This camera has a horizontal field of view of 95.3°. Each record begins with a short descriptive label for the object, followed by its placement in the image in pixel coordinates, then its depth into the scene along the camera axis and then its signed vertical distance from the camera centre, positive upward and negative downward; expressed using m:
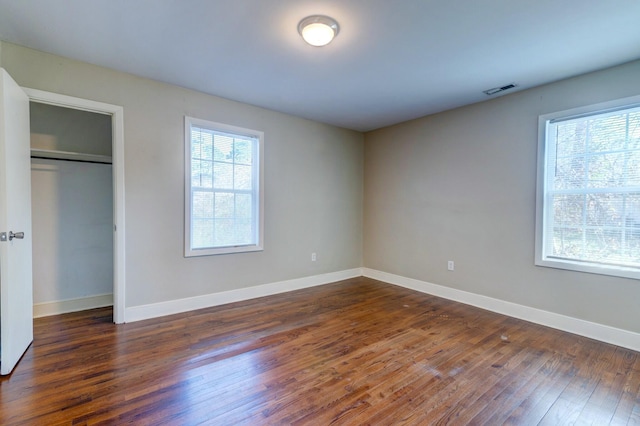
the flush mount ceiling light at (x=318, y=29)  2.05 +1.29
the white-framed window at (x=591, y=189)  2.60 +0.19
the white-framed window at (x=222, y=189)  3.39 +0.21
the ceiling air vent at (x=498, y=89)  3.06 +1.29
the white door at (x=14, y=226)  1.98 -0.17
